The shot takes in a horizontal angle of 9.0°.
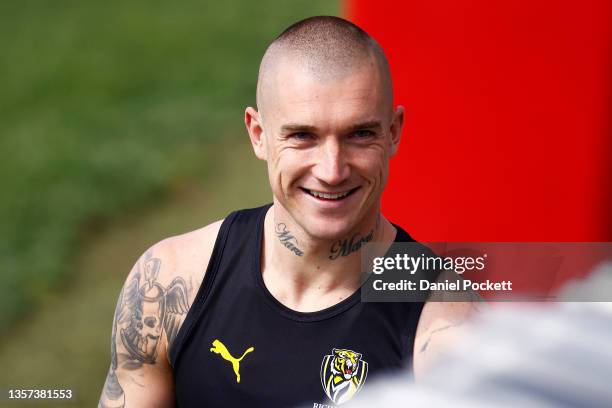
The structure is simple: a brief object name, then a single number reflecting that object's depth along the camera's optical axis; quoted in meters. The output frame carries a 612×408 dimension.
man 4.13
